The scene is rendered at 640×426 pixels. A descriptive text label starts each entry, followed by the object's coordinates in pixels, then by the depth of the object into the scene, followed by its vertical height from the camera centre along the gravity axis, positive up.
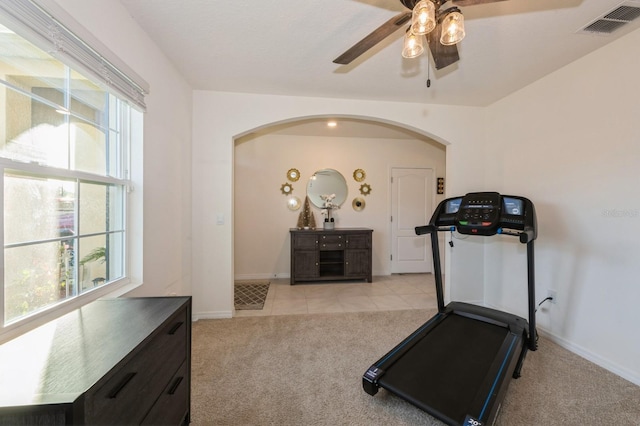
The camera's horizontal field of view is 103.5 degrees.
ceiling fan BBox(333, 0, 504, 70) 1.15 +0.96
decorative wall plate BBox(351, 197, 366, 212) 4.84 +0.19
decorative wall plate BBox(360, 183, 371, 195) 4.86 +0.46
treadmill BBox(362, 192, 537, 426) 1.45 -1.04
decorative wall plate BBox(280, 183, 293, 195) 4.68 +0.46
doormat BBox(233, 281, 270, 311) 3.31 -1.22
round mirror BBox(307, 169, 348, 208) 4.73 +0.51
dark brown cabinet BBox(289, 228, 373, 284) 4.27 -0.72
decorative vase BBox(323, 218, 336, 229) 4.55 -0.18
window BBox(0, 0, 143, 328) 1.11 +0.18
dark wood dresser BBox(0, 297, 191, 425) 0.66 -0.48
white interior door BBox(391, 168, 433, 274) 4.95 -0.12
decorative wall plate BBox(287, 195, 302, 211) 4.69 +0.18
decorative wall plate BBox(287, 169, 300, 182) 4.68 +0.72
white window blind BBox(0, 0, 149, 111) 1.03 +0.82
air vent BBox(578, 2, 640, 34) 1.67 +1.36
